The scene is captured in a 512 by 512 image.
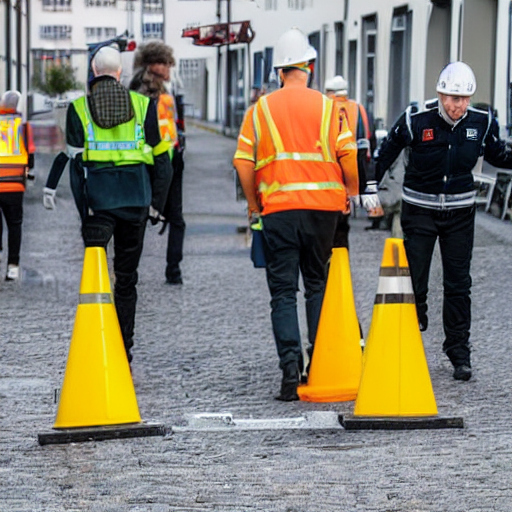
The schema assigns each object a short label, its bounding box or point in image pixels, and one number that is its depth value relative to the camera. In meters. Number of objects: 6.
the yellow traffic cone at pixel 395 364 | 13.53
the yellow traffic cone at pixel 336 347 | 15.03
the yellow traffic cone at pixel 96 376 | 13.18
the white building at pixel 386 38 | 45.42
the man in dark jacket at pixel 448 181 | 16.05
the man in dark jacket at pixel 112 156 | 16.18
